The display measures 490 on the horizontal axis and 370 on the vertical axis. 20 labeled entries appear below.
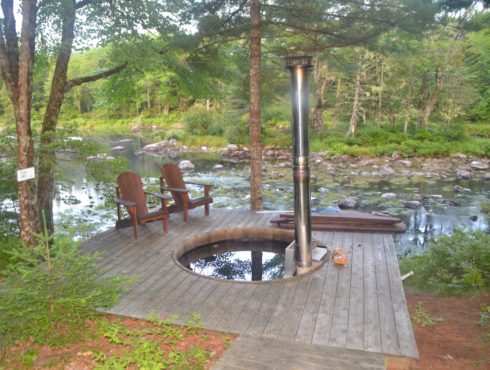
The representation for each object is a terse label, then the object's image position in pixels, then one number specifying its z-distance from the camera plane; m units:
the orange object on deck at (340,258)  4.53
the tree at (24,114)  4.16
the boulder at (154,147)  22.66
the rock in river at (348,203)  10.35
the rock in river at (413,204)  10.48
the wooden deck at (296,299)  3.18
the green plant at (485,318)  3.47
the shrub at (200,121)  25.03
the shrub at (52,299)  2.74
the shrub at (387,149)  18.65
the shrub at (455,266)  4.57
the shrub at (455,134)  19.45
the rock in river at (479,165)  16.03
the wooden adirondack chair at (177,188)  6.45
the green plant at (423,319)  3.84
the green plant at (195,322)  3.29
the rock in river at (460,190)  12.22
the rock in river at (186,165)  17.02
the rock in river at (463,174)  14.39
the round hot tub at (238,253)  5.19
